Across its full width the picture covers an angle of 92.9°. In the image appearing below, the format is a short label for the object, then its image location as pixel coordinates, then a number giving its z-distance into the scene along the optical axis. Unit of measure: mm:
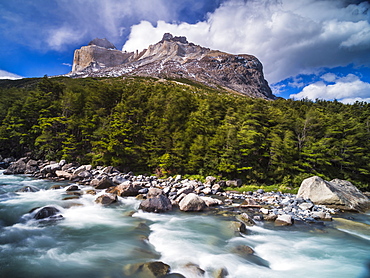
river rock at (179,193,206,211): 12555
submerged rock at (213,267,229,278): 5701
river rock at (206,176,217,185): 21388
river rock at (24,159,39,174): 24653
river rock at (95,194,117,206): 13383
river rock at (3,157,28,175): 23836
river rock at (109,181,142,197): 15414
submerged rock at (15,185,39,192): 15231
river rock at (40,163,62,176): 23016
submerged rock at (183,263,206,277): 5641
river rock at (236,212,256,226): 10297
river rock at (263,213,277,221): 10995
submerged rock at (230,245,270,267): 6710
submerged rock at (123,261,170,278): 5402
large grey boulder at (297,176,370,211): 13781
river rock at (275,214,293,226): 10341
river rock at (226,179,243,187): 21209
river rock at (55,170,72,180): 22000
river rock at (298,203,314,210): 12833
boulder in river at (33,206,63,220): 9672
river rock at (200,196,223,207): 14016
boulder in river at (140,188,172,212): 12180
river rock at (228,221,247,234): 9211
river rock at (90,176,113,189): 17609
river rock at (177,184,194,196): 15752
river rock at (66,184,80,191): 16312
